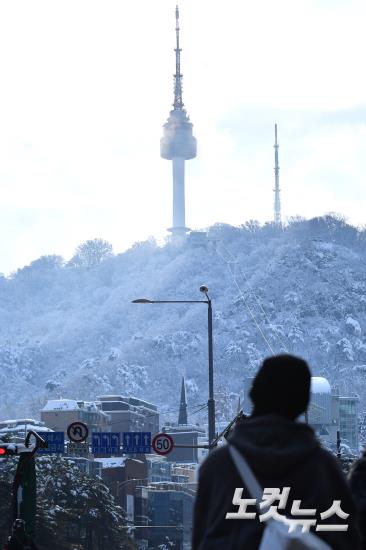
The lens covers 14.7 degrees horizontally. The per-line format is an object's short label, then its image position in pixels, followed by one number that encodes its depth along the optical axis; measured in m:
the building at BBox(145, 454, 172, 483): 185.00
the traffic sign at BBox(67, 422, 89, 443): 54.20
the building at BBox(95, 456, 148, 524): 144.25
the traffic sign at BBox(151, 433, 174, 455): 58.59
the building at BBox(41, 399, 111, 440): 191.88
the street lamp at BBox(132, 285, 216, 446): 44.75
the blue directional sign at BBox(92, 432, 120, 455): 67.00
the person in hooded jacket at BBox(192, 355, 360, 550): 5.63
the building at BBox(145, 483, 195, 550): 139.00
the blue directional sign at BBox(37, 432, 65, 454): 61.31
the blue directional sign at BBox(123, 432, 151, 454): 66.38
